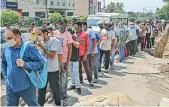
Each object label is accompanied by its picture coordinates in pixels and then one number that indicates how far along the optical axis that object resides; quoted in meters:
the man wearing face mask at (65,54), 6.73
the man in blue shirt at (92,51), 8.52
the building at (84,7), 98.00
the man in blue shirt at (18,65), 4.58
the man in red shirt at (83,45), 7.72
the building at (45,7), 69.56
